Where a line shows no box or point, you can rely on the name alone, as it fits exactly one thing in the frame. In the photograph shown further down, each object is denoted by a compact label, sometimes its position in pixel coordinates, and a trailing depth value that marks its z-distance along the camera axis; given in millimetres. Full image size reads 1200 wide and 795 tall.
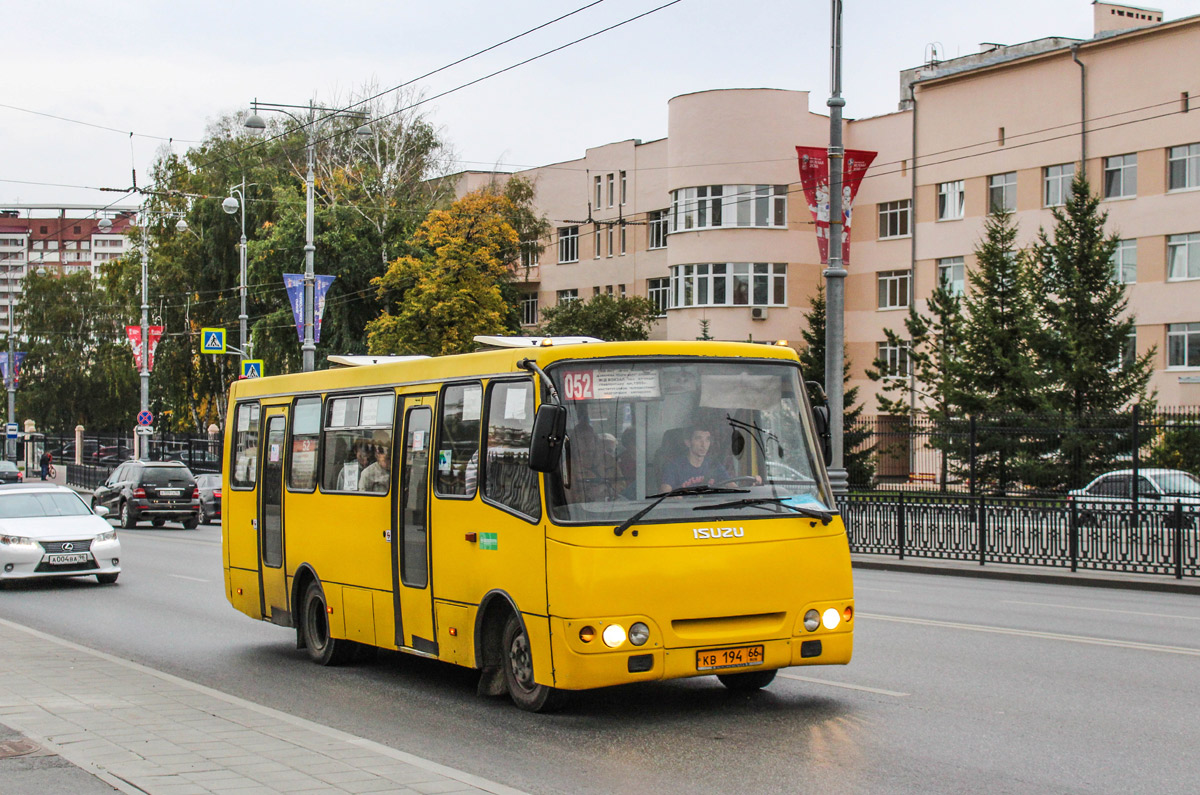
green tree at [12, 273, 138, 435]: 99938
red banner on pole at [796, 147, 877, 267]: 23641
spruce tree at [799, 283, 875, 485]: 35000
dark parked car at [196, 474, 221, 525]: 42406
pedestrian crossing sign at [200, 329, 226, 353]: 45938
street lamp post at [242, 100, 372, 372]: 34750
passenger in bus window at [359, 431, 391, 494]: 11031
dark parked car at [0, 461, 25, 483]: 70531
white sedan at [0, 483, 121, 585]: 19672
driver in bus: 8836
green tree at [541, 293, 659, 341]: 56844
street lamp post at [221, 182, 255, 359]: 47719
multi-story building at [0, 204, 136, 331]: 182625
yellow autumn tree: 52594
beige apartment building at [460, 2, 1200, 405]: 45312
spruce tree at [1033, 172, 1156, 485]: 34875
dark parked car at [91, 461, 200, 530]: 37781
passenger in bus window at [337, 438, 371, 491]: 11469
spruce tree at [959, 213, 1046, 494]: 36312
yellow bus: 8492
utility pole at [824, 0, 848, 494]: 23328
